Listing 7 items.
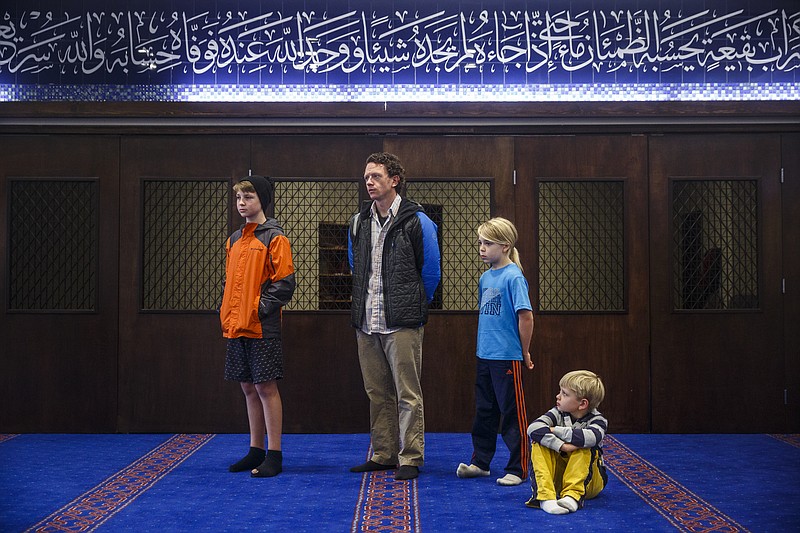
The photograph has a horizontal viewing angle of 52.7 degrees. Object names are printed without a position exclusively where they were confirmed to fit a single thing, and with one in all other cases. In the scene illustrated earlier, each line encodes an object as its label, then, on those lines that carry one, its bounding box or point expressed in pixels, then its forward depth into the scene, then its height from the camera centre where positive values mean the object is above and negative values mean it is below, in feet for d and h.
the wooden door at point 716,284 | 16.34 +0.23
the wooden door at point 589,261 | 16.33 +0.72
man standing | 12.22 -0.12
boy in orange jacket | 12.23 -0.19
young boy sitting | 10.43 -1.98
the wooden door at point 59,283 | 16.31 +0.34
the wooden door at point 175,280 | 16.34 +0.38
